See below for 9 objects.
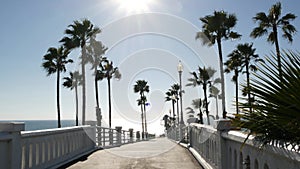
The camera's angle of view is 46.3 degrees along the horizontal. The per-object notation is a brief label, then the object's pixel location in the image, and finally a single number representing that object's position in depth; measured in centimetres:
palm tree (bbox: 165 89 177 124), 7841
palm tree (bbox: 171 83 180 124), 7401
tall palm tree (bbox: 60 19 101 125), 3039
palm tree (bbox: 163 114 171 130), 8368
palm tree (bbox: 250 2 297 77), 2695
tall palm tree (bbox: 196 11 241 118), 2914
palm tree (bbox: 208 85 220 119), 6755
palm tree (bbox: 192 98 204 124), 7031
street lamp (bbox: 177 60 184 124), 2697
